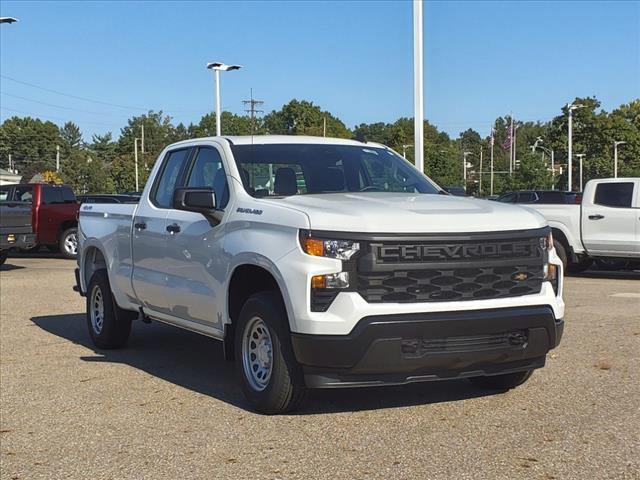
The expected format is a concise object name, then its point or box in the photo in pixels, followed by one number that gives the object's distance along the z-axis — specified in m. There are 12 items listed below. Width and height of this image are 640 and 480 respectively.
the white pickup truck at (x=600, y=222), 15.18
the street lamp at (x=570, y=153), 44.41
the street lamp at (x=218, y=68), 29.62
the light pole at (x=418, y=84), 17.62
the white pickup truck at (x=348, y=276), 5.04
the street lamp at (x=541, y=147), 83.88
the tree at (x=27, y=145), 117.44
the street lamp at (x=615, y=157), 60.25
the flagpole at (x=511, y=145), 80.06
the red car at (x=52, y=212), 20.80
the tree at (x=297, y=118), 99.75
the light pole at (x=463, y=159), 101.18
